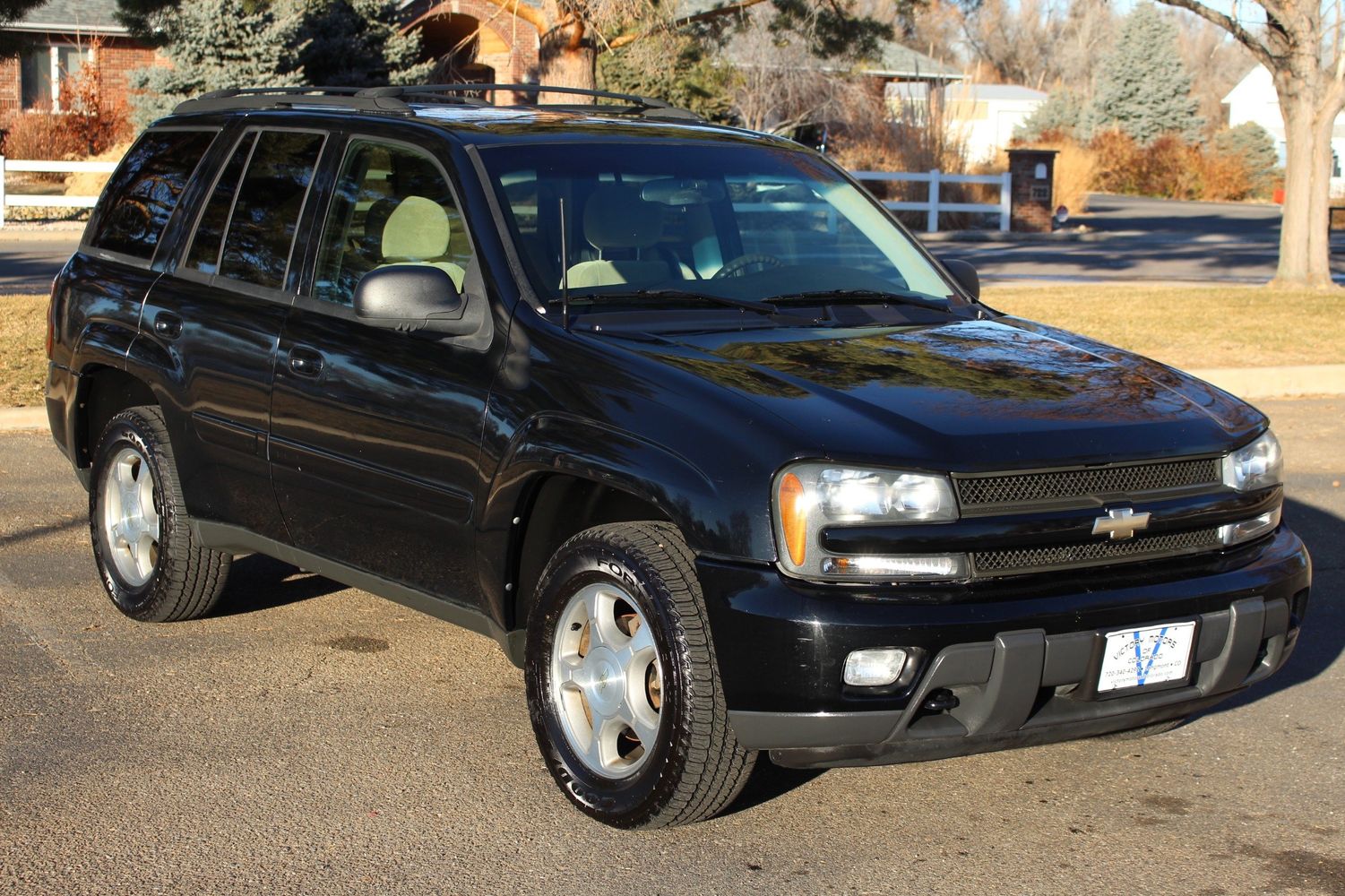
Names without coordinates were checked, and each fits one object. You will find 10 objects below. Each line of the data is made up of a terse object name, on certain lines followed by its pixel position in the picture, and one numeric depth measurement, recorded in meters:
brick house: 36.03
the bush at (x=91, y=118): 34.75
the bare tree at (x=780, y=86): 40.38
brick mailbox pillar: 33.09
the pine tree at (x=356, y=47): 29.95
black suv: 3.85
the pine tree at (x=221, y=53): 27.61
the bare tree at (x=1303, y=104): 18.67
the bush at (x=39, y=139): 33.88
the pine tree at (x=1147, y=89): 70.31
